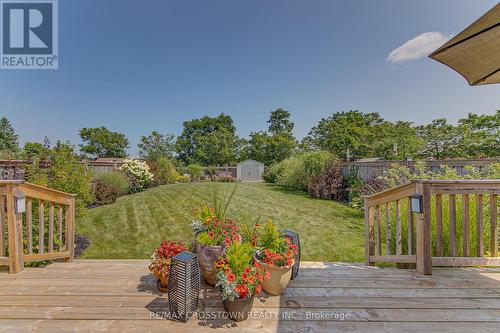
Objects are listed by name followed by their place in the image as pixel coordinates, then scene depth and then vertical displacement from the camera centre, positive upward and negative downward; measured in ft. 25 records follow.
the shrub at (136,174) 33.68 -0.48
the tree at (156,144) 88.94 +9.70
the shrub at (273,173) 46.60 -0.90
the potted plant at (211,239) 7.01 -2.09
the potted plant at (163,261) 6.83 -2.60
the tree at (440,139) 42.57 +4.91
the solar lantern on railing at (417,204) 7.93 -1.22
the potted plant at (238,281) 5.53 -2.61
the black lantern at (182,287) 5.60 -2.77
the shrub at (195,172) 54.51 -0.54
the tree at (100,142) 117.80 +14.20
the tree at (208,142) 86.84 +10.55
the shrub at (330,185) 27.40 -1.96
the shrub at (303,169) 31.27 -0.12
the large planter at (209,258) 6.95 -2.58
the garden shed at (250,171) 65.31 -0.53
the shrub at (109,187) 25.93 -1.85
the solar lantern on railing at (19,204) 8.20 -1.08
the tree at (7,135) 96.56 +15.24
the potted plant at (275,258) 6.58 -2.50
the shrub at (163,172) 39.70 -0.34
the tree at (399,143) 46.68 +4.90
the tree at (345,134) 60.08 +9.97
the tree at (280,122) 86.58 +16.62
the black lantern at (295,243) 7.80 -2.41
